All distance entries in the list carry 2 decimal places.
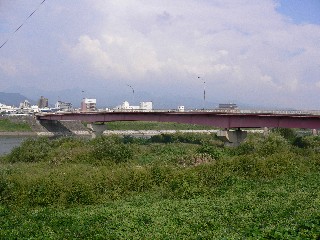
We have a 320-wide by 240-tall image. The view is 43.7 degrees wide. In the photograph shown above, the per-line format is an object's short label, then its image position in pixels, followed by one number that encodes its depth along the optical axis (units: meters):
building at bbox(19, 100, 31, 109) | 181.55
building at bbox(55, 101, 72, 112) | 190.25
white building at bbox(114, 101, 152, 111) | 143.62
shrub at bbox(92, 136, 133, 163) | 29.36
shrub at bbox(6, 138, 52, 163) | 31.72
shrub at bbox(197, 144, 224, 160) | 31.12
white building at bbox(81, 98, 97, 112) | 137.93
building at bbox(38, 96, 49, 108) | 195.19
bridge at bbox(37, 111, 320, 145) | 39.39
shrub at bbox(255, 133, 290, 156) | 31.06
